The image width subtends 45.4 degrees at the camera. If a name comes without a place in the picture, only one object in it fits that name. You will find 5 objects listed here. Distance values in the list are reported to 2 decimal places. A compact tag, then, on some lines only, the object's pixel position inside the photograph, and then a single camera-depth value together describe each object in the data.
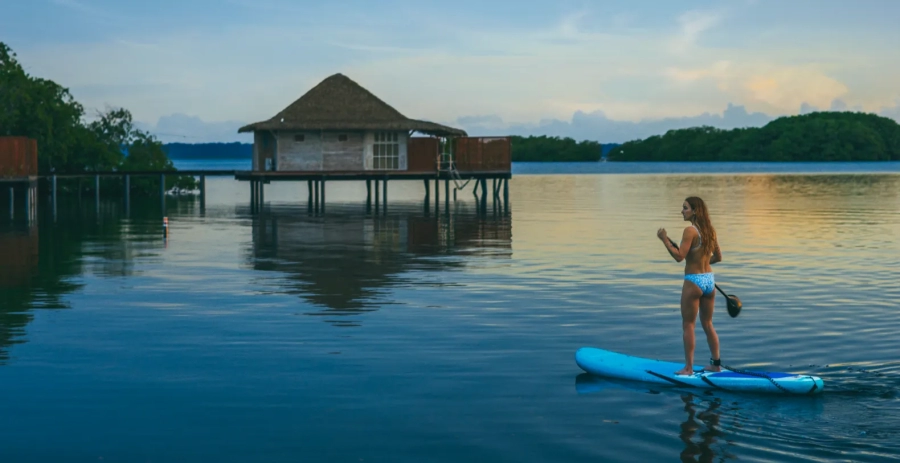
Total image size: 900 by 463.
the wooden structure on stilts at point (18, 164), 44.03
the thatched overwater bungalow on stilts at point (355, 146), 54.38
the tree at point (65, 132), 59.19
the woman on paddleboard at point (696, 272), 11.09
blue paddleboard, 10.66
